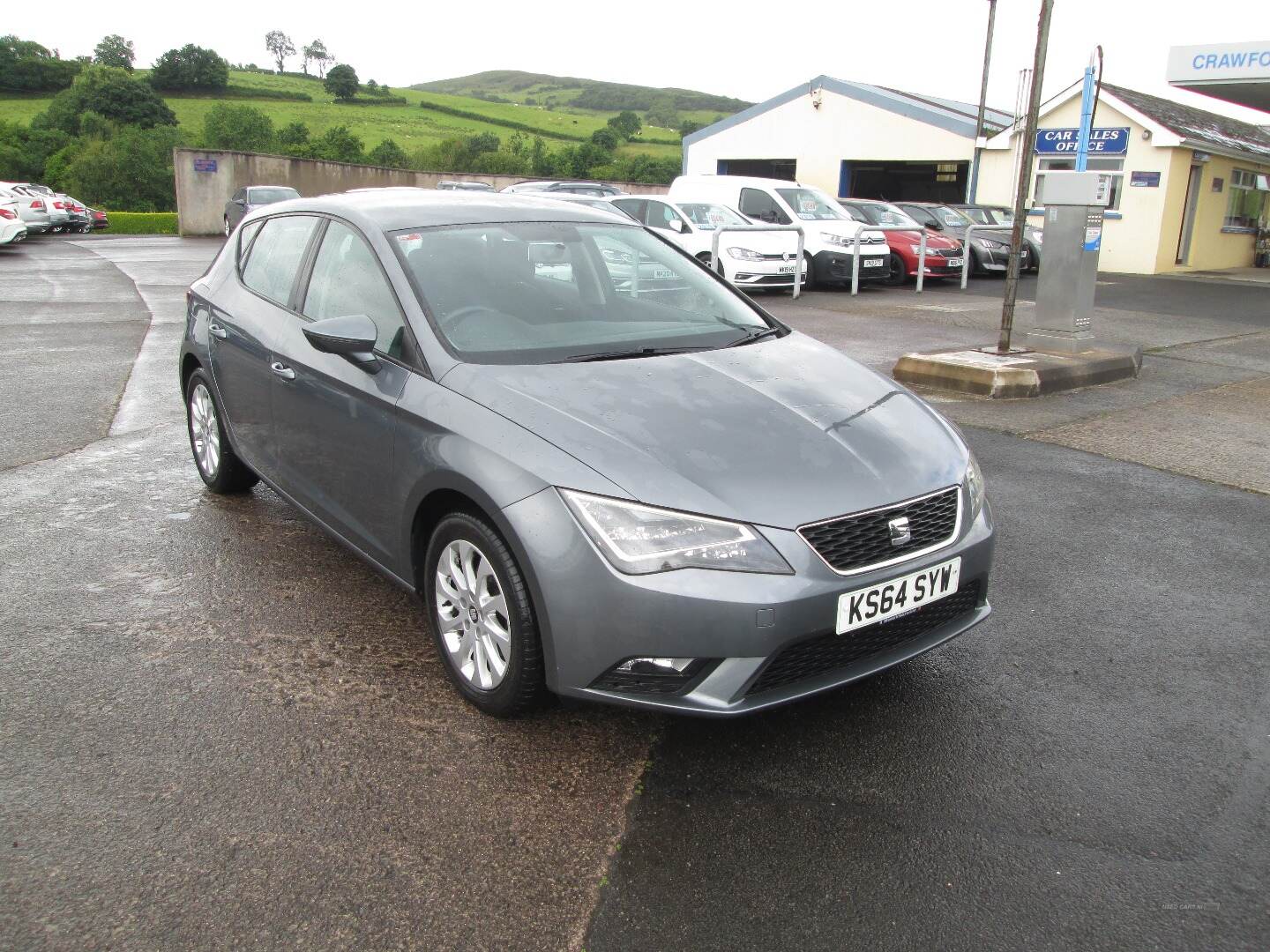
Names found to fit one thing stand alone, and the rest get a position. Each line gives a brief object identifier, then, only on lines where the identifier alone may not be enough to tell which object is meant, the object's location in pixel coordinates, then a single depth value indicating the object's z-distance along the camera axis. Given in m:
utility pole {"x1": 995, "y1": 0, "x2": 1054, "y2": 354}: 8.54
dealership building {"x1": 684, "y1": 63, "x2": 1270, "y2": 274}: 24.39
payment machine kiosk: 9.60
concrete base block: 8.53
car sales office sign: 24.41
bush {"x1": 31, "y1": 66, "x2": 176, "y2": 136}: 83.94
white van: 17.39
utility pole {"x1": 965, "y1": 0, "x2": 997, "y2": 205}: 28.30
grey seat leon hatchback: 2.84
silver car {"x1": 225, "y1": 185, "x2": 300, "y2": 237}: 28.00
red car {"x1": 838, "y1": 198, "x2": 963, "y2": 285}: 18.56
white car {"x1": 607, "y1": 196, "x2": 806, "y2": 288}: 16.00
